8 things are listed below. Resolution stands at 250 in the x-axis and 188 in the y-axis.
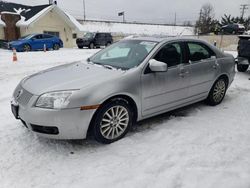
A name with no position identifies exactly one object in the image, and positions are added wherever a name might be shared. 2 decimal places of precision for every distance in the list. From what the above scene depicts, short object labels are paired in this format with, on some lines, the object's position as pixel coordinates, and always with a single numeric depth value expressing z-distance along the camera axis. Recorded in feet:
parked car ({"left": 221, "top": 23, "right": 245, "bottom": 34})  86.46
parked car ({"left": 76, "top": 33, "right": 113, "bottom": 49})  58.35
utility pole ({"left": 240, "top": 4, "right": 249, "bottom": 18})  158.17
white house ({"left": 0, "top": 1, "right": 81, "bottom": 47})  59.96
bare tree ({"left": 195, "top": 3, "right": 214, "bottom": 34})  114.47
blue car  45.93
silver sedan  7.95
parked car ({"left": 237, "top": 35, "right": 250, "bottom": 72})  21.07
